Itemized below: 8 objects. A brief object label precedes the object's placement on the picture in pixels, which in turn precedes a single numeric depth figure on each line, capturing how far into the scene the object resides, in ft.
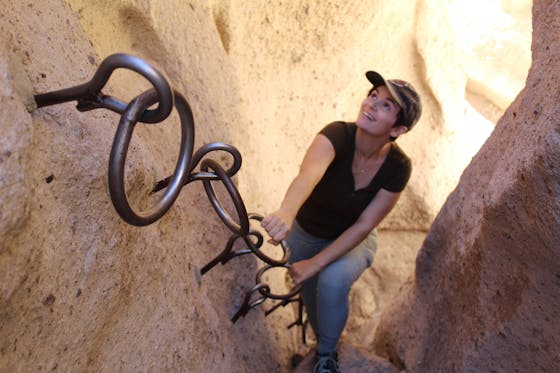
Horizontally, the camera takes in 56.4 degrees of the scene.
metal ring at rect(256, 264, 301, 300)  4.40
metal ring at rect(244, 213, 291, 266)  3.52
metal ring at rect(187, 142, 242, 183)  2.96
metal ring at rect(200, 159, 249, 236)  2.95
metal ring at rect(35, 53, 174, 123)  1.93
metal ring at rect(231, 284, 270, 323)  4.31
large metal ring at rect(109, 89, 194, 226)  1.97
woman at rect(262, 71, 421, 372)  4.39
